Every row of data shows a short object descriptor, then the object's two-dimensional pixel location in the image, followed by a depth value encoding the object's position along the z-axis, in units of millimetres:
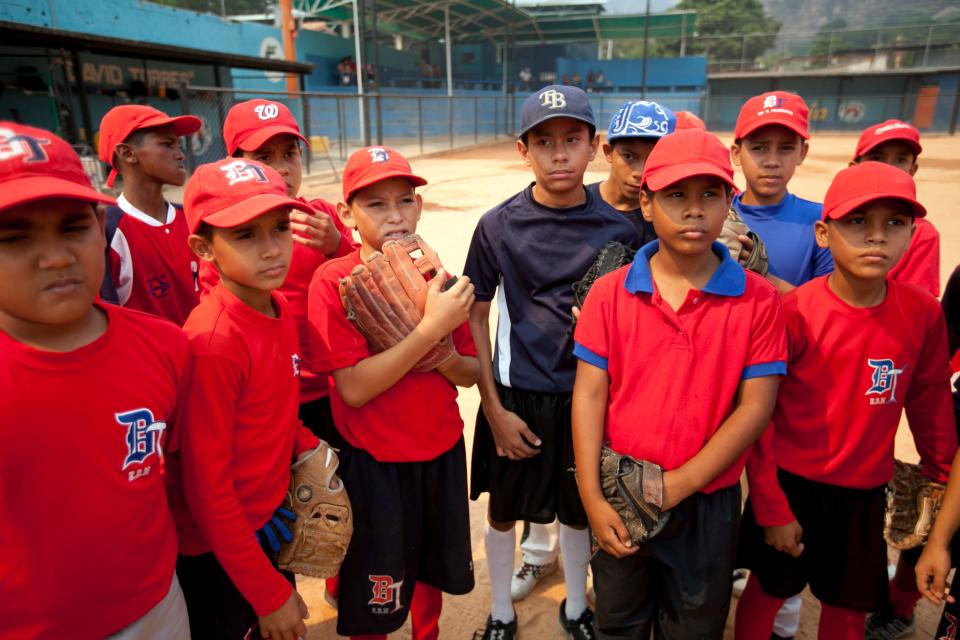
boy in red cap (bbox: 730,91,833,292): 2521
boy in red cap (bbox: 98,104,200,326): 2562
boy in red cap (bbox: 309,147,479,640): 1996
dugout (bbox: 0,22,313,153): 12570
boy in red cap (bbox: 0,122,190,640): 1249
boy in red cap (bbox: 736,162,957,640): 1935
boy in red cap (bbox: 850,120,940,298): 2588
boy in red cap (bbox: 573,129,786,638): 1831
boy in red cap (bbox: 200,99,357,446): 2494
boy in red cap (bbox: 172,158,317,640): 1649
